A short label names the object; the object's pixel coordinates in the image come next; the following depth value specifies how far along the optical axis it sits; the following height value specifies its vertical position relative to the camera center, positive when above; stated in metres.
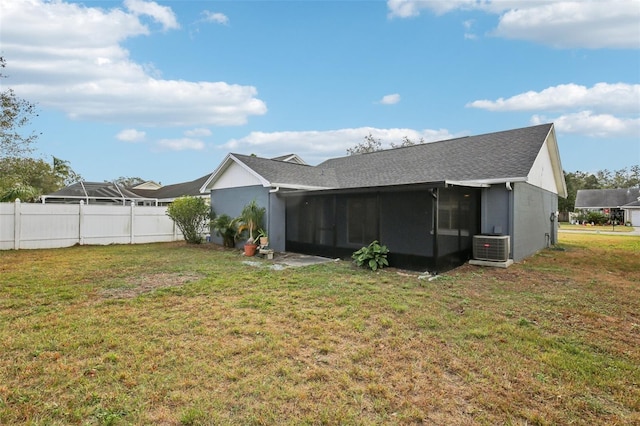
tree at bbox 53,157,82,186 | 36.91 +4.92
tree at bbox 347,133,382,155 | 35.56 +7.87
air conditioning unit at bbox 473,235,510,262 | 8.48 -0.90
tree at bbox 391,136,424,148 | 35.62 +8.15
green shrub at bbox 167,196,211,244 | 13.11 -0.08
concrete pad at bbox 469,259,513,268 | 8.50 -1.34
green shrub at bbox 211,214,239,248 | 12.25 -0.61
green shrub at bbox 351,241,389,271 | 8.13 -1.12
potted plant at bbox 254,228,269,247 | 10.39 -0.84
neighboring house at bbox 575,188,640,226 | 33.16 +1.52
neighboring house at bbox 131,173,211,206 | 23.06 +1.81
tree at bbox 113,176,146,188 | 55.22 +5.80
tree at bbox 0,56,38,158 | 14.51 +4.16
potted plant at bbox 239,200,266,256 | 11.01 -0.16
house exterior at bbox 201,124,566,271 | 8.38 +0.48
